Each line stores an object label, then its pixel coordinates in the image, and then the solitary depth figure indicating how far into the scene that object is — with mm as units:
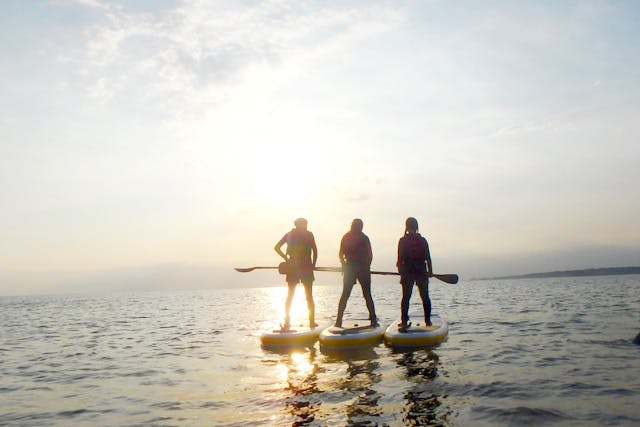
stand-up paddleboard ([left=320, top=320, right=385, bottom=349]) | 12875
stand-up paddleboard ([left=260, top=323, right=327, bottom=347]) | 13656
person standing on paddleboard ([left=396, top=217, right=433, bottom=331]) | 13508
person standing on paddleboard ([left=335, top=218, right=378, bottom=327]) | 13719
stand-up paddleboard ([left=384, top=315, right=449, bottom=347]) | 12820
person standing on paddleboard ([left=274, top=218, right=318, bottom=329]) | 14445
